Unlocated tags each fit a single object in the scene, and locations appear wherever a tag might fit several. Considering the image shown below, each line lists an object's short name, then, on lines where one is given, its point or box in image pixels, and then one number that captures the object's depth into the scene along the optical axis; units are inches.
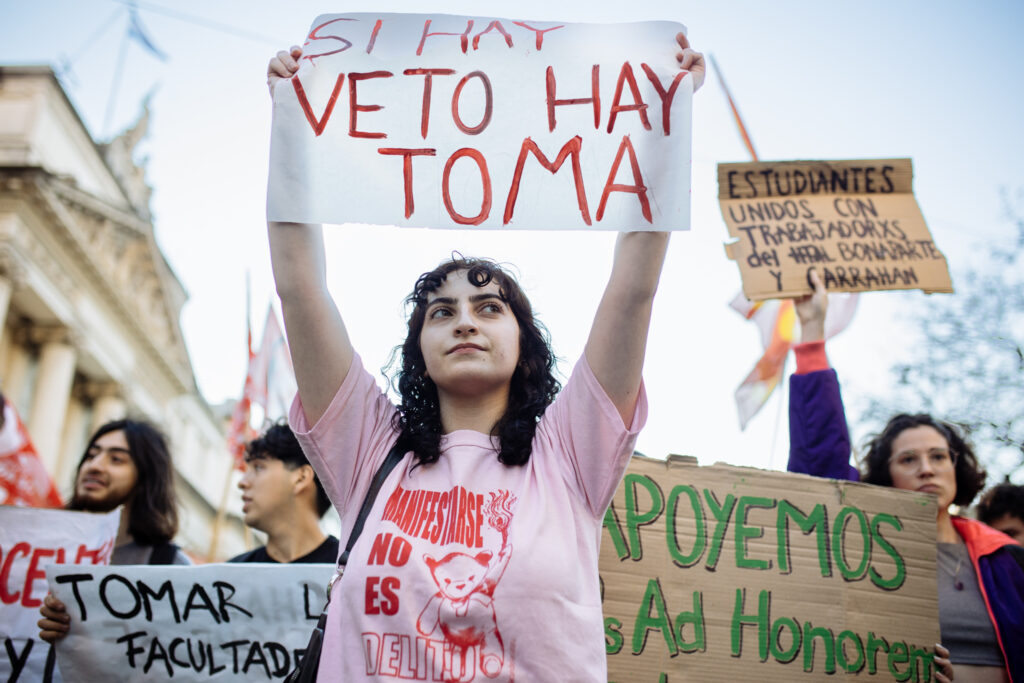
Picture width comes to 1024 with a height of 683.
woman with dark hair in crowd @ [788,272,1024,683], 119.8
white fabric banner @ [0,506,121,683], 124.6
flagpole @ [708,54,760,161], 226.2
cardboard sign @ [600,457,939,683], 106.9
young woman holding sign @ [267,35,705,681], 67.9
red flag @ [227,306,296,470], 281.7
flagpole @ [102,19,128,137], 906.7
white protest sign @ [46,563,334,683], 116.0
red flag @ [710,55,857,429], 200.8
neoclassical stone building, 747.4
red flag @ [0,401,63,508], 165.3
